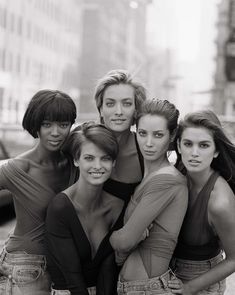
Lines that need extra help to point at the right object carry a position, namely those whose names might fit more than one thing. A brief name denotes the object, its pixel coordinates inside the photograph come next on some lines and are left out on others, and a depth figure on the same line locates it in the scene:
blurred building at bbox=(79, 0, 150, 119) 87.38
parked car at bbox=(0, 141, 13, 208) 7.36
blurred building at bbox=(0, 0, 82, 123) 52.94
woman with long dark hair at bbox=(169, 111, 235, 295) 3.11
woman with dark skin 3.41
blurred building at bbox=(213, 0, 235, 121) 41.78
